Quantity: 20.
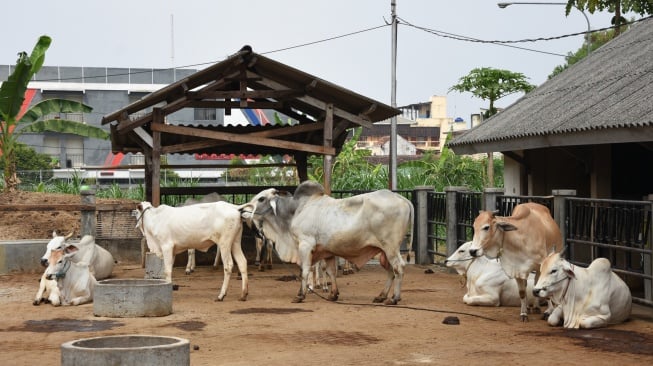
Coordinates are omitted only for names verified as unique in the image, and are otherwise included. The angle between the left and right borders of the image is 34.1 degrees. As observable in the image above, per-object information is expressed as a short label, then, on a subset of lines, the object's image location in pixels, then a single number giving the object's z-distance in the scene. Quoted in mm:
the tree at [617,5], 33094
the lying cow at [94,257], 16547
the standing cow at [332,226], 14211
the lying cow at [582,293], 11664
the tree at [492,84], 37594
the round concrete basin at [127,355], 8016
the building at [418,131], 72938
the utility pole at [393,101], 30391
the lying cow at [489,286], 13703
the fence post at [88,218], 18609
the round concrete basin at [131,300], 13055
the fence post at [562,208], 14133
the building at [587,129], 14133
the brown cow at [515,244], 12484
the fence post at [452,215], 18500
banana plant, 22250
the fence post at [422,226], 20219
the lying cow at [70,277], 14344
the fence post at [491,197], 16250
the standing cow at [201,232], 14938
